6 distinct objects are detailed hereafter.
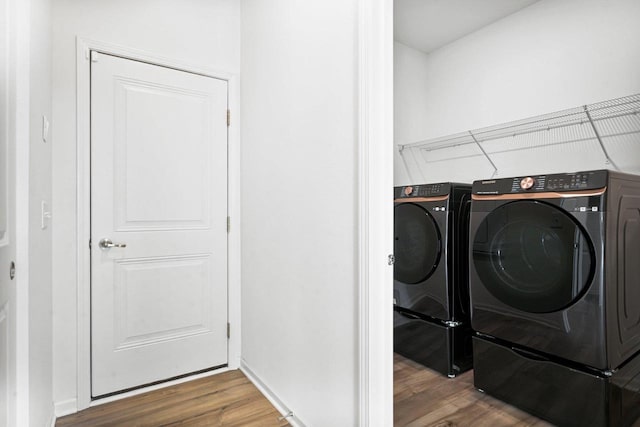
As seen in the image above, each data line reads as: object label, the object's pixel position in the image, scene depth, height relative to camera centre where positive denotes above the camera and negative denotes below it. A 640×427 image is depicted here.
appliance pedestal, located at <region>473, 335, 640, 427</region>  1.57 -0.85
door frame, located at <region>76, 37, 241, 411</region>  1.89 +0.05
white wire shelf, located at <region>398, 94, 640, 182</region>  2.12 +0.52
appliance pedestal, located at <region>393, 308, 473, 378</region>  2.25 -0.87
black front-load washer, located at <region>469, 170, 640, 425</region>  1.55 -0.39
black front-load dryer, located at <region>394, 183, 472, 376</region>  2.24 -0.42
